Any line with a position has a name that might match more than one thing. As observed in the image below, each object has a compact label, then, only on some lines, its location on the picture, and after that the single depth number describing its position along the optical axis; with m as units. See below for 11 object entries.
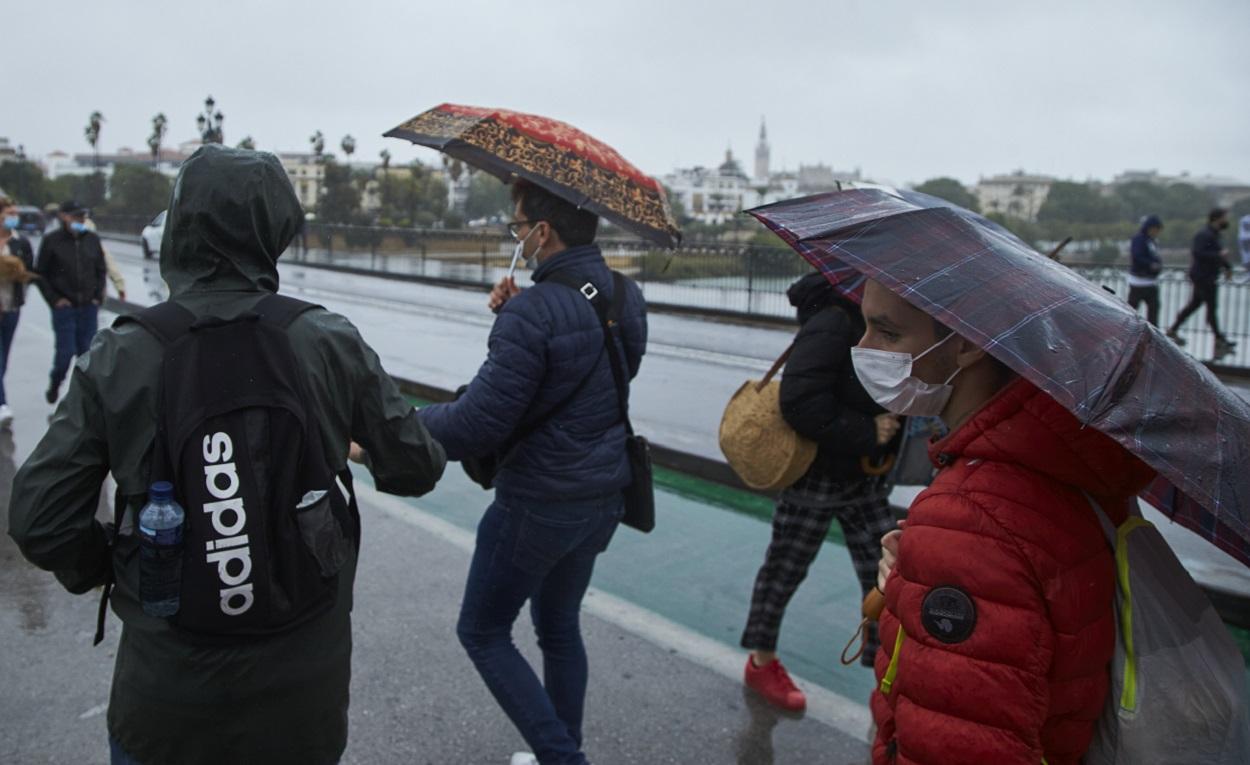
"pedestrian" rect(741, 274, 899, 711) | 3.42
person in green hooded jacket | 1.91
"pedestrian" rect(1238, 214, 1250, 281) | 16.50
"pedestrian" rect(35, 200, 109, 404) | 9.49
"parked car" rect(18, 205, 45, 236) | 41.97
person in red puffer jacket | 1.59
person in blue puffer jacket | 2.98
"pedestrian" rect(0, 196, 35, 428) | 8.55
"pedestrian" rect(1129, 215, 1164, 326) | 15.55
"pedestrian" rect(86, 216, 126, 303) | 10.16
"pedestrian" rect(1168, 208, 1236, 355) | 15.38
